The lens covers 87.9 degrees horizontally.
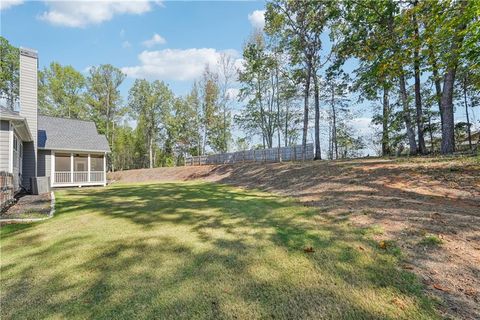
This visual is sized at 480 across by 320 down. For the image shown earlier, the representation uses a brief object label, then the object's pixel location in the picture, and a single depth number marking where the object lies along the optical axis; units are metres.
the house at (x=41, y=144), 8.90
